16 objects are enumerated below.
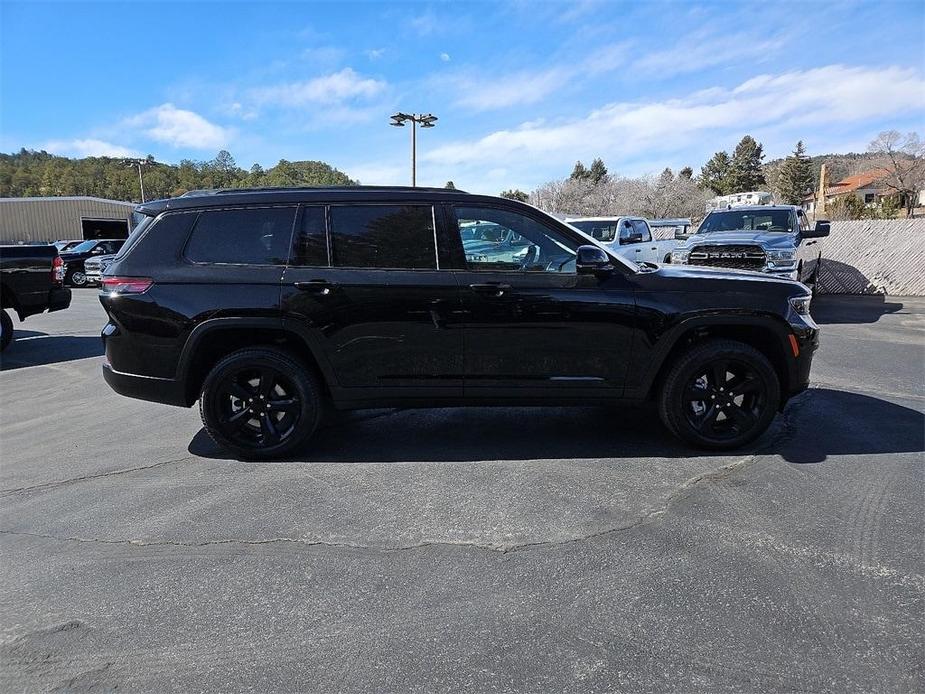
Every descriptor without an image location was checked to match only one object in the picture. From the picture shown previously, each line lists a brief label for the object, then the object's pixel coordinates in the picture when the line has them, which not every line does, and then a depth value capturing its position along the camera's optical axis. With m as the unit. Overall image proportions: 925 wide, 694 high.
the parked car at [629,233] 14.62
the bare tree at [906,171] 48.12
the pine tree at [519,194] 75.93
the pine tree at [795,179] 70.62
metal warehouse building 45.59
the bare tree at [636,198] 59.16
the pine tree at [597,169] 108.81
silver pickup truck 10.24
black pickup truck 8.40
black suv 4.04
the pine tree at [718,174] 73.31
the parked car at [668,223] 23.08
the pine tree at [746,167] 73.19
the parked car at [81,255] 21.20
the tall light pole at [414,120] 26.16
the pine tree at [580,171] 108.06
